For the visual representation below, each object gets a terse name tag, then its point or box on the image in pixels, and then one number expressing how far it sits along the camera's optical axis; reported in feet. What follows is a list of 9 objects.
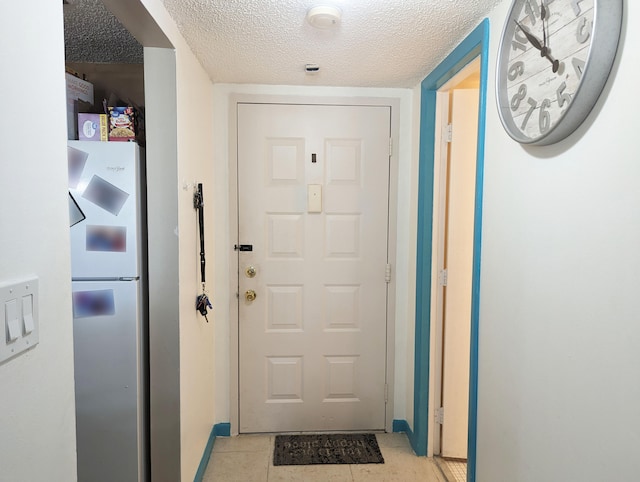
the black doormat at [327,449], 7.57
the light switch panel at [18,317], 2.16
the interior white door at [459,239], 7.29
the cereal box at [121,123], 5.56
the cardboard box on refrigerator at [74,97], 5.54
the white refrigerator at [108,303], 5.29
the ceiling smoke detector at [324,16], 4.84
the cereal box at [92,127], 5.52
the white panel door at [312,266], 8.05
